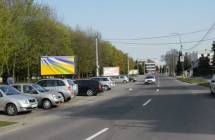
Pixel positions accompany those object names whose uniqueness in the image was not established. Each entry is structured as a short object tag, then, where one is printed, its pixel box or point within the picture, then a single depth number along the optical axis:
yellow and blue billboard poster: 49.34
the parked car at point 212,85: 32.59
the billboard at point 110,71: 95.55
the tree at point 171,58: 169.93
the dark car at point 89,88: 40.44
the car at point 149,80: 75.31
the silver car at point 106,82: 52.97
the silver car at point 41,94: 26.39
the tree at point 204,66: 138.41
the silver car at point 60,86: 31.08
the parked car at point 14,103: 22.19
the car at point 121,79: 89.60
